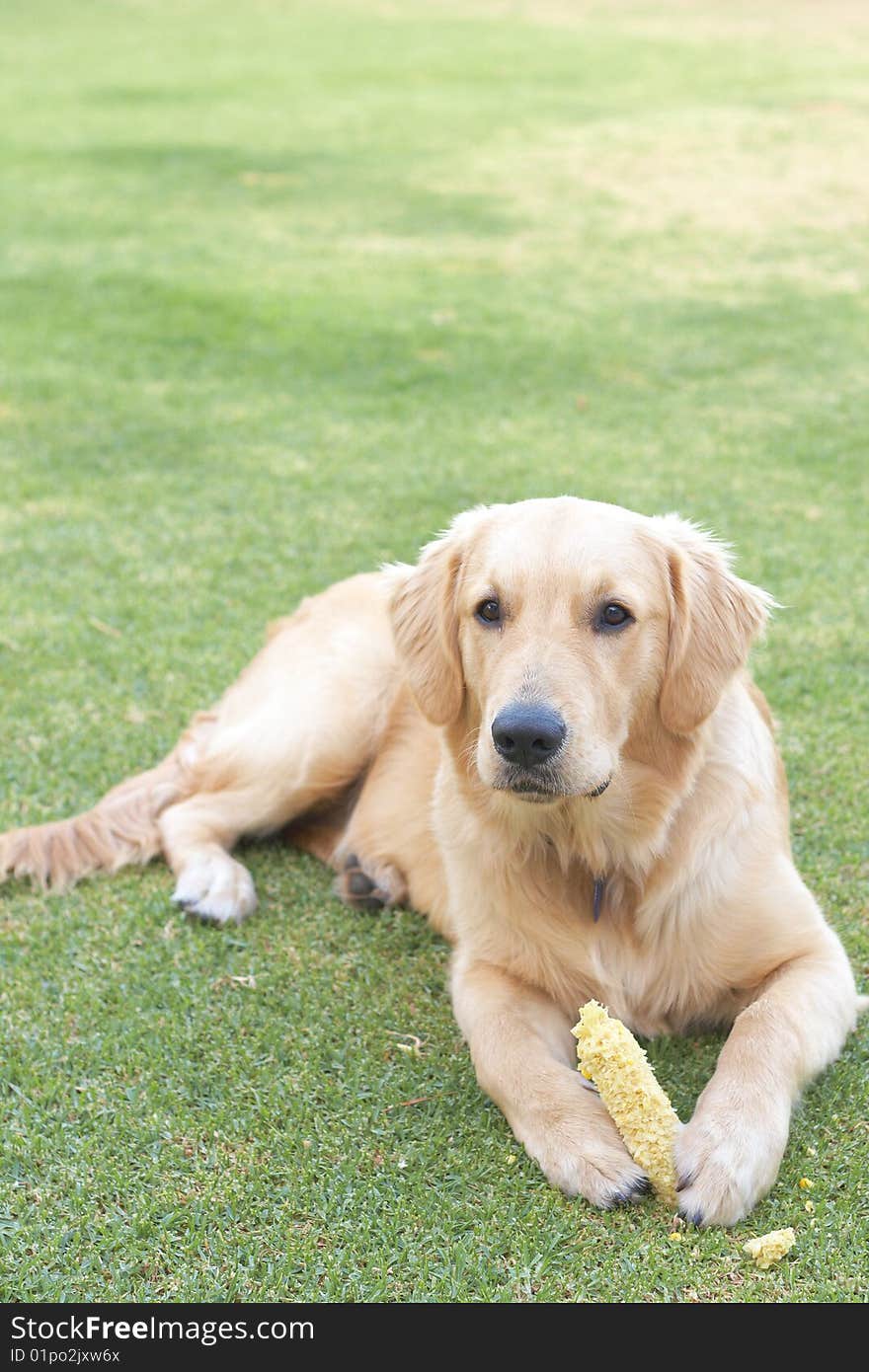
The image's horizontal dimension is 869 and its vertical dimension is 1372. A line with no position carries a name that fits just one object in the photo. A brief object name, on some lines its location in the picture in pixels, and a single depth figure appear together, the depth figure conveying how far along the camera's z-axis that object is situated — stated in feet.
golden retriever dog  10.05
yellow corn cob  9.53
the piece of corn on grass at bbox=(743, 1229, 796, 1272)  8.93
